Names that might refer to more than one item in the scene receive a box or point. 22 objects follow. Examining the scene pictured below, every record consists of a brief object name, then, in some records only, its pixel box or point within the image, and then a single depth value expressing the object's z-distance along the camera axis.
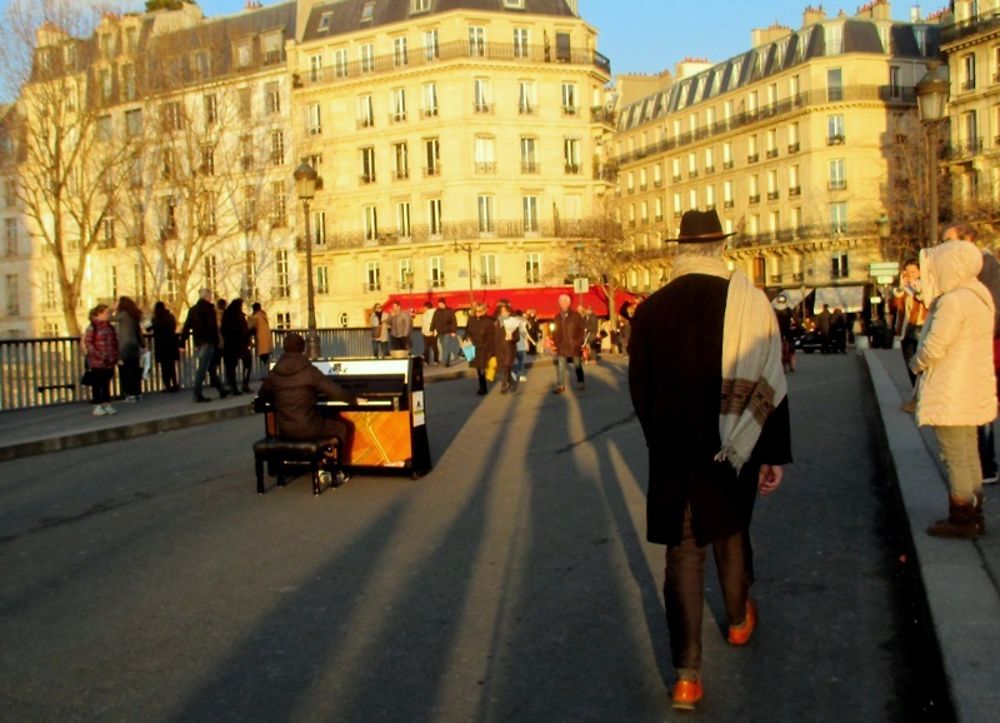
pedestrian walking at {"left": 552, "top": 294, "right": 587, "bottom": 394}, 19.45
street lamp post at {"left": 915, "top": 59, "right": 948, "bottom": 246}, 16.50
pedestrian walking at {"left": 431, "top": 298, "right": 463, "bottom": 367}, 30.19
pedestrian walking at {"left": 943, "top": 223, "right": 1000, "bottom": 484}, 7.35
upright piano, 10.01
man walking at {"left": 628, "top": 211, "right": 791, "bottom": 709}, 4.20
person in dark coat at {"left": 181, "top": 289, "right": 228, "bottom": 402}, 17.83
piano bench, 9.26
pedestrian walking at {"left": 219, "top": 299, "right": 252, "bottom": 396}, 19.28
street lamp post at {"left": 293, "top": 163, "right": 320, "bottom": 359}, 22.58
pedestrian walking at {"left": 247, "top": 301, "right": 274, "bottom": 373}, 22.27
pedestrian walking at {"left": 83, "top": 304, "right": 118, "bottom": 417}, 16.09
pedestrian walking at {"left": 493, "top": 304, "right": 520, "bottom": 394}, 20.33
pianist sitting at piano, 9.36
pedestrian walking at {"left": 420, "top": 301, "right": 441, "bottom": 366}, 30.69
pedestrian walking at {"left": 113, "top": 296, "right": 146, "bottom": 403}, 18.44
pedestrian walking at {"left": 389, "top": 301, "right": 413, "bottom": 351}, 27.16
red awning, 56.44
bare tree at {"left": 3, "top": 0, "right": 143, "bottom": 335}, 36.09
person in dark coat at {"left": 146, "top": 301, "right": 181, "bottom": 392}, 20.73
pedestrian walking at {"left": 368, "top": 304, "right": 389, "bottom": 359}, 28.94
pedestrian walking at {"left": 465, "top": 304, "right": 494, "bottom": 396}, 20.64
